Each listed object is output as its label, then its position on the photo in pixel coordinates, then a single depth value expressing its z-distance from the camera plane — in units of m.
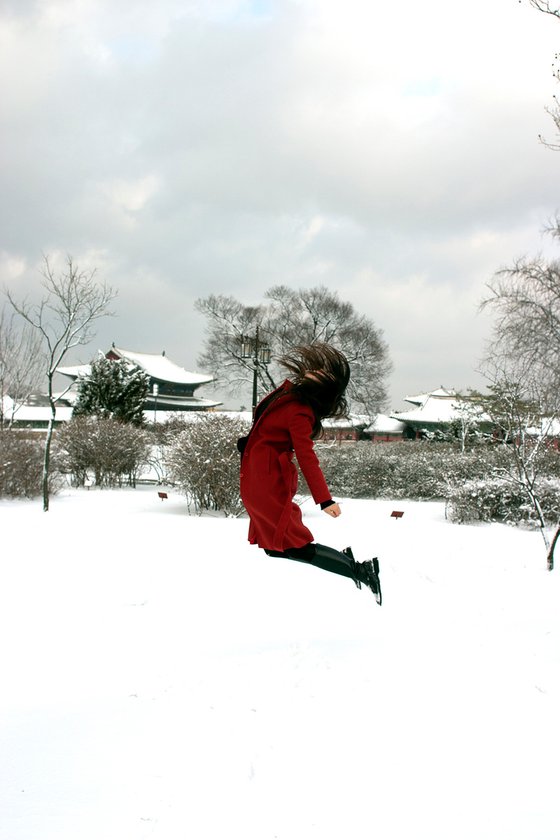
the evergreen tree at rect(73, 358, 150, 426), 33.12
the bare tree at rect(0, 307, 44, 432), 19.02
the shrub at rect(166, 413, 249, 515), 10.80
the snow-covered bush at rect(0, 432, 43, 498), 12.87
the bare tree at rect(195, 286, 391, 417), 35.38
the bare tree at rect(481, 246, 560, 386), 18.06
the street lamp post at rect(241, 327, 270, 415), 16.68
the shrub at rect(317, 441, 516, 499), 15.66
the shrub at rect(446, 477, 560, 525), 11.38
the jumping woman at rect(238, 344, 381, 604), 3.69
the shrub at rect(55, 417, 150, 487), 16.05
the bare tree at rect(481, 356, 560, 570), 8.27
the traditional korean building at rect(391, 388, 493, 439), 48.03
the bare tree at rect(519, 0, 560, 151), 5.60
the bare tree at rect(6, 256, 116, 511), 11.16
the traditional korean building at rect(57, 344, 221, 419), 55.12
